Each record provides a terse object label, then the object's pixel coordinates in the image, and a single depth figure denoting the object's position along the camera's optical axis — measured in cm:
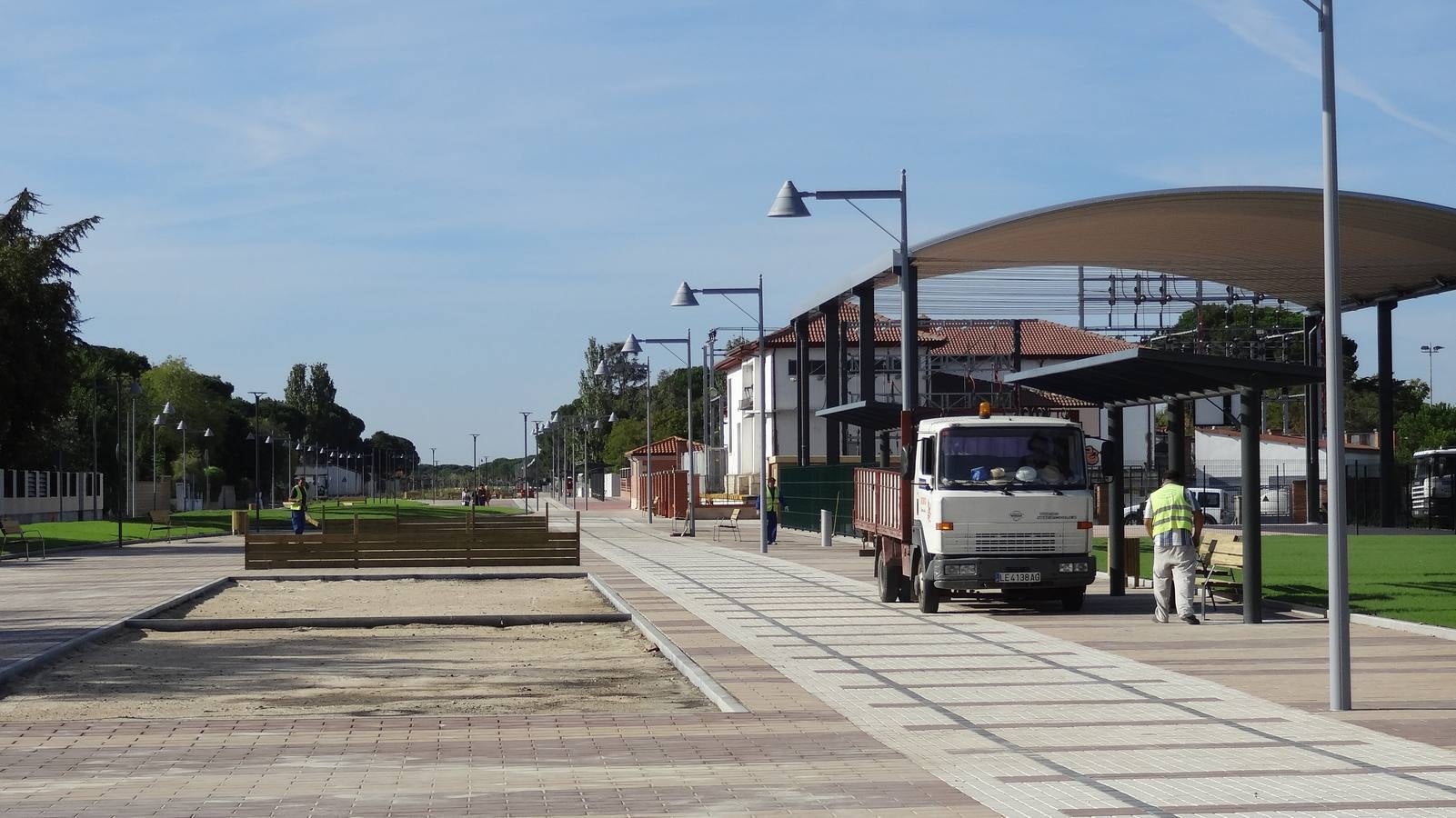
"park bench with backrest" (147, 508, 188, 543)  5891
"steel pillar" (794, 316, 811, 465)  5254
